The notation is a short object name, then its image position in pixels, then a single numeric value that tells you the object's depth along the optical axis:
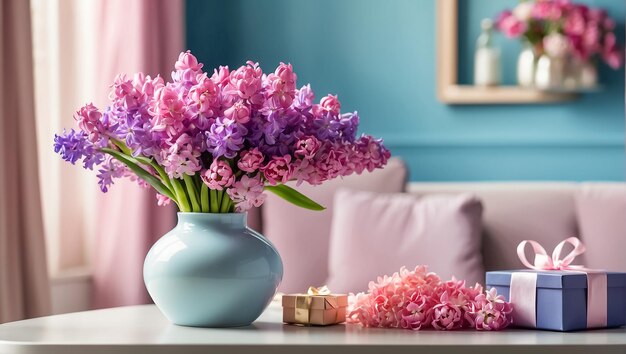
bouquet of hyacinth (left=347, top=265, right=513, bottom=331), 2.13
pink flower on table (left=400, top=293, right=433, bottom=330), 2.13
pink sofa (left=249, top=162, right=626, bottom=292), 3.15
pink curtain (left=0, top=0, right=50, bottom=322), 3.09
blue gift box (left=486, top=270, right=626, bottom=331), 2.10
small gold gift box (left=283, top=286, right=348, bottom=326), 2.18
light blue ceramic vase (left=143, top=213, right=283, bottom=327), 2.10
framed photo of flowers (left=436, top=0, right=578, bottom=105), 4.25
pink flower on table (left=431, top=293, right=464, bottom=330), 2.12
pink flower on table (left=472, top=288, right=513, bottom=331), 2.12
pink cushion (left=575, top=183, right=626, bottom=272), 3.13
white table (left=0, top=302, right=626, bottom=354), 1.95
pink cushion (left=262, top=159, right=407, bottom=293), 3.27
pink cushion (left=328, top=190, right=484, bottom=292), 3.14
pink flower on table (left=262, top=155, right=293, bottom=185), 2.06
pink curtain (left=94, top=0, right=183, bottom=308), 3.67
